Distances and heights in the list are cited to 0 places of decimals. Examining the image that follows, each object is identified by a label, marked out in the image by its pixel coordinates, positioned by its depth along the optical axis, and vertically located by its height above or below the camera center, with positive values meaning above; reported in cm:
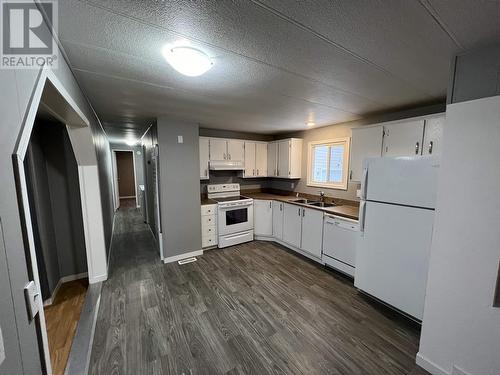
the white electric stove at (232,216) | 371 -98
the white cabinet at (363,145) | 264 +27
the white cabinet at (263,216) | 406 -103
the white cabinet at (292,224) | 351 -106
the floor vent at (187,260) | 326 -156
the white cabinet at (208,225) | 360 -109
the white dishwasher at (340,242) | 269 -108
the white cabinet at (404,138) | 226 +32
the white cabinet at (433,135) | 209 +32
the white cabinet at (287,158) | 412 +14
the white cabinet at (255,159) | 436 +12
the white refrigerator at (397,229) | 185 -64
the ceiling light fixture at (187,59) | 127 +68
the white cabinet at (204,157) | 377 +14
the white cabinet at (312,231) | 314 -106
